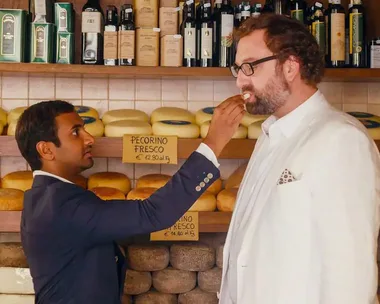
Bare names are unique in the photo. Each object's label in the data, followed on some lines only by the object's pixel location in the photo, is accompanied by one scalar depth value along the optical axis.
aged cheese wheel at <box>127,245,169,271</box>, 2.26
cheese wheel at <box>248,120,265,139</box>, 2.28
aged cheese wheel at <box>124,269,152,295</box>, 2.23
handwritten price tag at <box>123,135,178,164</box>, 2.15
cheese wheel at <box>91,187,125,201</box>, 2.23
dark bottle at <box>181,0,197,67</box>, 2.32
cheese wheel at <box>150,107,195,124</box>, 2.38
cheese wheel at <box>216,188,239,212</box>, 2.25
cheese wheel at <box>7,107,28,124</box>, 2.35
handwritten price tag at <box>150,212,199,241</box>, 2.16
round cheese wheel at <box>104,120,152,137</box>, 2.25
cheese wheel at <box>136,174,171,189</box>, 2.36
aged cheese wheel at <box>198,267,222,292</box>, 2.25
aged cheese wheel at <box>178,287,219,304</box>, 2.25
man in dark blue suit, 1.50
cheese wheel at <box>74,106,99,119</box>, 2.39
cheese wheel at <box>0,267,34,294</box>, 2.19
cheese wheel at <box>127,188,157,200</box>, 2.26
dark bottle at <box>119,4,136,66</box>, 2.30
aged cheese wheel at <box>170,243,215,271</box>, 2.27
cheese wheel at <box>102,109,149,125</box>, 2.37
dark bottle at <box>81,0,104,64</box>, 2.32
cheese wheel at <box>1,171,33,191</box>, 2.34
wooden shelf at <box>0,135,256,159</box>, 2.20
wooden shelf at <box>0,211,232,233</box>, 2.19
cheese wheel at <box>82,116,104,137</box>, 2.26
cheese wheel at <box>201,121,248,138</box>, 2.29
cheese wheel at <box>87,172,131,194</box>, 2.37
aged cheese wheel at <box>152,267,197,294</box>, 2.25
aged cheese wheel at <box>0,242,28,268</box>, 2.24
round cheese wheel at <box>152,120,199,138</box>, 2.26
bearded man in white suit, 1.31
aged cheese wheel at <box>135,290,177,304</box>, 2.25
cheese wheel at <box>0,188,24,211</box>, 2.18
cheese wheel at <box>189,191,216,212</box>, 2.25
